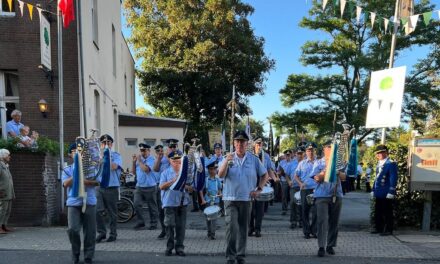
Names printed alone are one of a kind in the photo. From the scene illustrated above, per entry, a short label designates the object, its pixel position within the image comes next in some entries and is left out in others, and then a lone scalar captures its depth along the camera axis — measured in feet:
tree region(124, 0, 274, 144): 98.63
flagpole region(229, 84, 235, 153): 24.08
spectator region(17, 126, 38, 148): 33.99
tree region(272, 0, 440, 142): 86.84
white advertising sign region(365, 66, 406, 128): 32.12
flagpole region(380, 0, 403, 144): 34.63
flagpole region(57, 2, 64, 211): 37.22
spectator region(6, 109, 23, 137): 36.82
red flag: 37.04
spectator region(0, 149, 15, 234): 30.99
